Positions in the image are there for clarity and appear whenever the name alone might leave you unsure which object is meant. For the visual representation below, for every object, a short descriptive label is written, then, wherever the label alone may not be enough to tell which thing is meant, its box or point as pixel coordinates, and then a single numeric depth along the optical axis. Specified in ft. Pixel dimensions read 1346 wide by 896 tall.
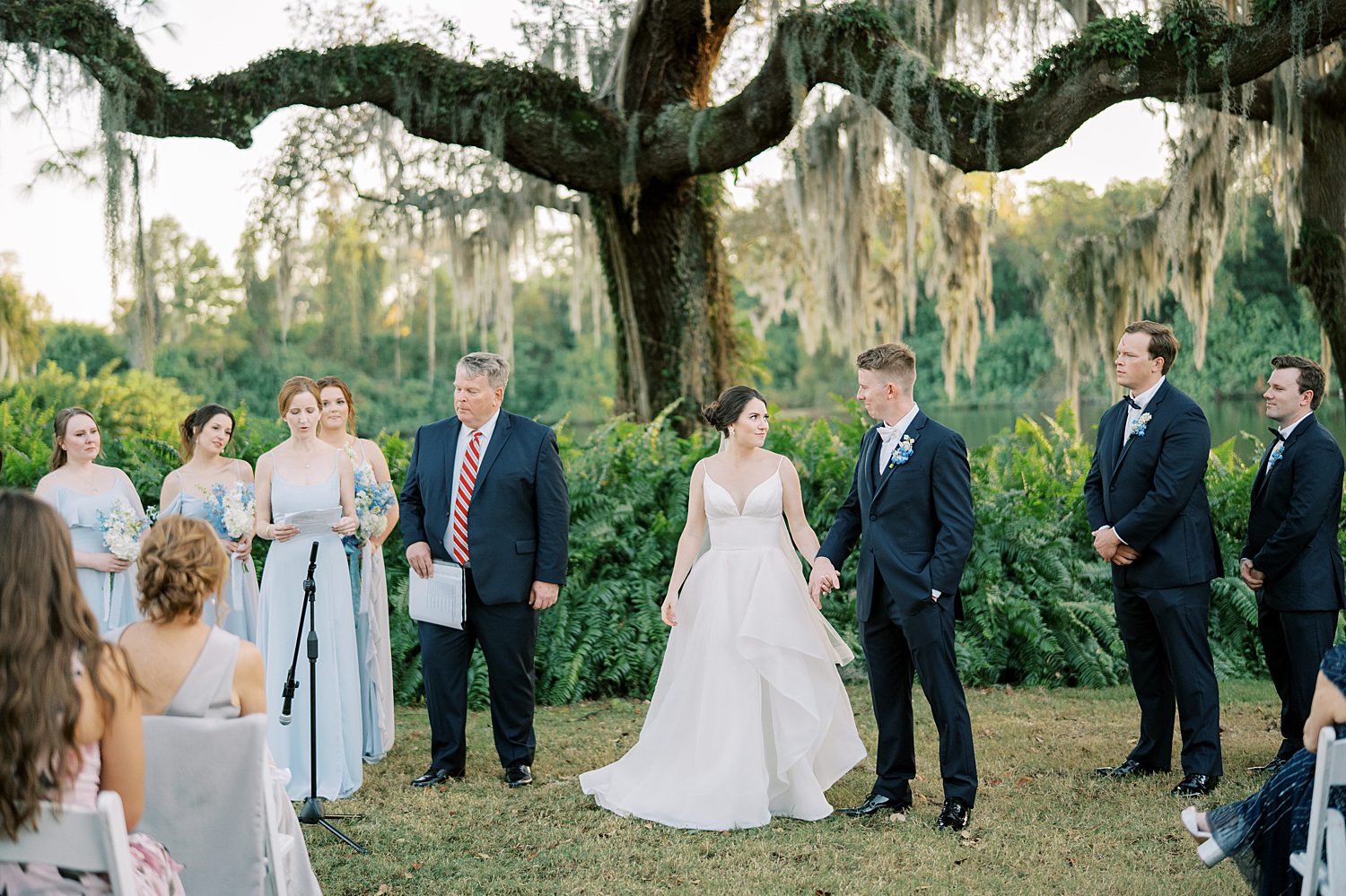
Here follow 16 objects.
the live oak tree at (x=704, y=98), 26.04
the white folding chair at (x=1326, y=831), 9.86
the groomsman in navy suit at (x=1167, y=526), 17.88
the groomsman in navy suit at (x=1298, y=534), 18.54
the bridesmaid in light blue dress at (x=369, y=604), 21.34
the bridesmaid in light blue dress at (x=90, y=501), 20.79
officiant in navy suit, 19.43
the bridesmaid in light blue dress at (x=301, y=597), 19.21
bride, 17.40
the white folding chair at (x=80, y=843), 8.57
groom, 16.65
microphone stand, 16.10
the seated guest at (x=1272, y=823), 11.07
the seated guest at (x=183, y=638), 10.77
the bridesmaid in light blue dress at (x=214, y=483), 20.71
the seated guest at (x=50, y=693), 8.68
